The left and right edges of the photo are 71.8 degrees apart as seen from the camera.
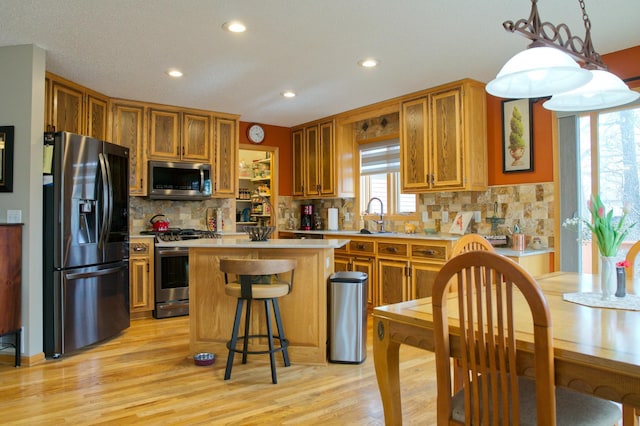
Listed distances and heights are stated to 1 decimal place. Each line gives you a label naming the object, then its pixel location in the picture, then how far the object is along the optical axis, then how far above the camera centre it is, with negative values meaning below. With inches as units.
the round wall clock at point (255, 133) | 241.2 +48.2
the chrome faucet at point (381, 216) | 212.7 +1.4
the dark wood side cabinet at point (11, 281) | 123.3 -16.3
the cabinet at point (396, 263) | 165.3 -18.1
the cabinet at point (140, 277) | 183.0 -22.7
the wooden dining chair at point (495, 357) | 46.6 -16.3
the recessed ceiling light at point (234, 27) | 118.9 +53.3
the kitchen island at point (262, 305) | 126.7 -22.7
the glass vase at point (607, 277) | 70.7 -9.9
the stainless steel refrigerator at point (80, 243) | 133.4 -6.5
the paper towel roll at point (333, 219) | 239.5 +0.3
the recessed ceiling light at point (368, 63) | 146.9 +52.9
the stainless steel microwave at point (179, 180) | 200.4 +19.2
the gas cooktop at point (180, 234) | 190.2 -5.6
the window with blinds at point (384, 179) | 216.1 +21.0
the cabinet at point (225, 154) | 217.3 +33.4
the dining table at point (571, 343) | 44.3 -14.5
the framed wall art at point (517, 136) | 160.1 +30.2
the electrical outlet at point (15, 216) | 130.2 +2.3
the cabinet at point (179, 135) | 202.7 +41.0
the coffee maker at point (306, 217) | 249.0 +1.7
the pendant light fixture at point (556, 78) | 61.5 +21.1
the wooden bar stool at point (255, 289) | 110.4 -17.8
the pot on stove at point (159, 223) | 202.4 -0.5
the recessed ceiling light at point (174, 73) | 158.4 +54.1
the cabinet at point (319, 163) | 228.5 +30.8
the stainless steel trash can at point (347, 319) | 126.4 -28.5
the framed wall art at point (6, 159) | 130.4 +19.2
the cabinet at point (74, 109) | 157.9 +44.5
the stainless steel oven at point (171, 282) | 186.5 -25.7
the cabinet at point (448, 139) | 165.9 +31.2
